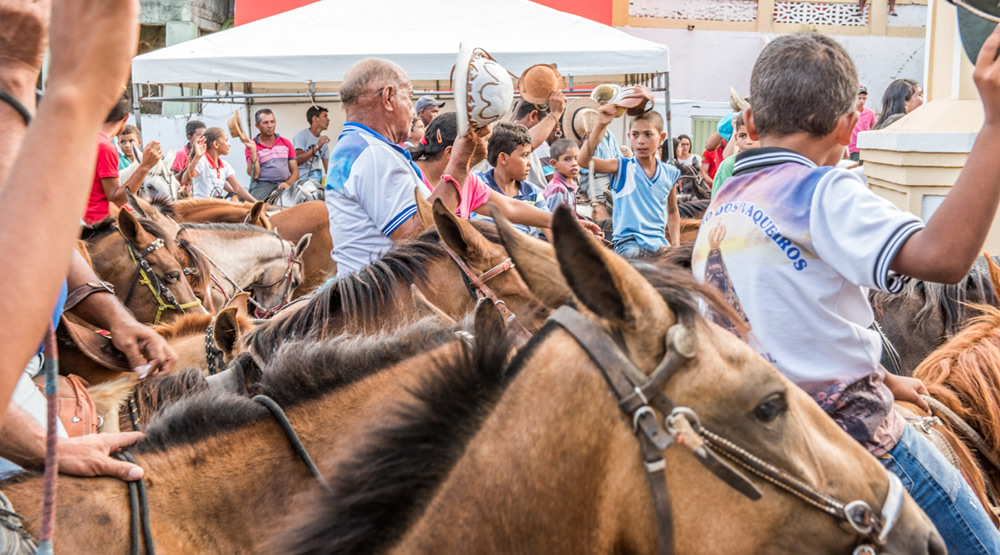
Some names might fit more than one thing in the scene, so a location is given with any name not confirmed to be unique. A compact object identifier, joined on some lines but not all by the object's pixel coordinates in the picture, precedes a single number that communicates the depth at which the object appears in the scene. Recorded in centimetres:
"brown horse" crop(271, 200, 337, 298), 841
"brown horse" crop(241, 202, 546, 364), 319
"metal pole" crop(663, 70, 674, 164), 1136
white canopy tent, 1138
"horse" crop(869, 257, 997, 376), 412
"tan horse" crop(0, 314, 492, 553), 186
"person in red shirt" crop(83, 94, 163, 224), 591
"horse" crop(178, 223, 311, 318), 690
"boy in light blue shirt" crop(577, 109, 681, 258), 706
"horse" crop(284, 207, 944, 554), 135
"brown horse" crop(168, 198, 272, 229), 800
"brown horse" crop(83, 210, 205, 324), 512
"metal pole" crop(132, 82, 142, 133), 1173
